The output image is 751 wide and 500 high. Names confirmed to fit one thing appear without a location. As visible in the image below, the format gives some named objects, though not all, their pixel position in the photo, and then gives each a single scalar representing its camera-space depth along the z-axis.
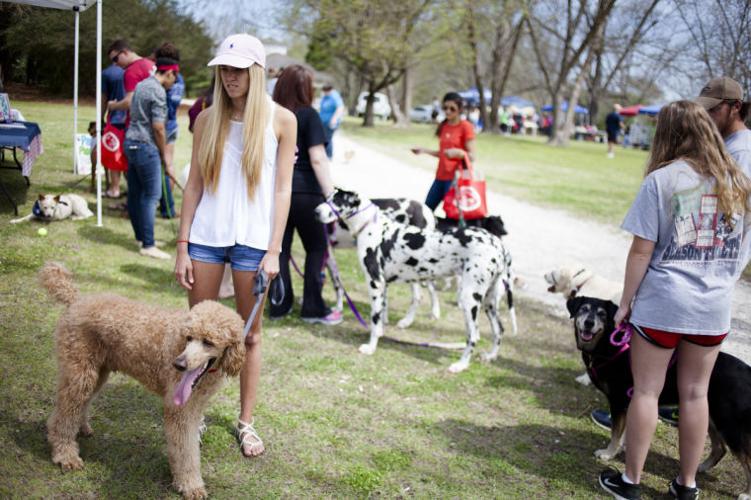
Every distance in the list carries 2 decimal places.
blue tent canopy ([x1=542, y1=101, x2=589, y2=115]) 55.99
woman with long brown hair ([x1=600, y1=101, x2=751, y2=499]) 2.89
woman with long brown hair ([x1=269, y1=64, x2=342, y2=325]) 5.23
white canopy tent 5.56
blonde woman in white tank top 2.96
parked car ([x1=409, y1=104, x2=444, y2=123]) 55.80
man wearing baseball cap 3.53
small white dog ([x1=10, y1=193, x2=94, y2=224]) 7.04
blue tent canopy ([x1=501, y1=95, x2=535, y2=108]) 56.38
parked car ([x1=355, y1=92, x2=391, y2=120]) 50.06
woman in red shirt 6.92
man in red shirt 7.66
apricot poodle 2.72
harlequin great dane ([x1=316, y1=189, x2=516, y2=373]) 5.07
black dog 3.32
